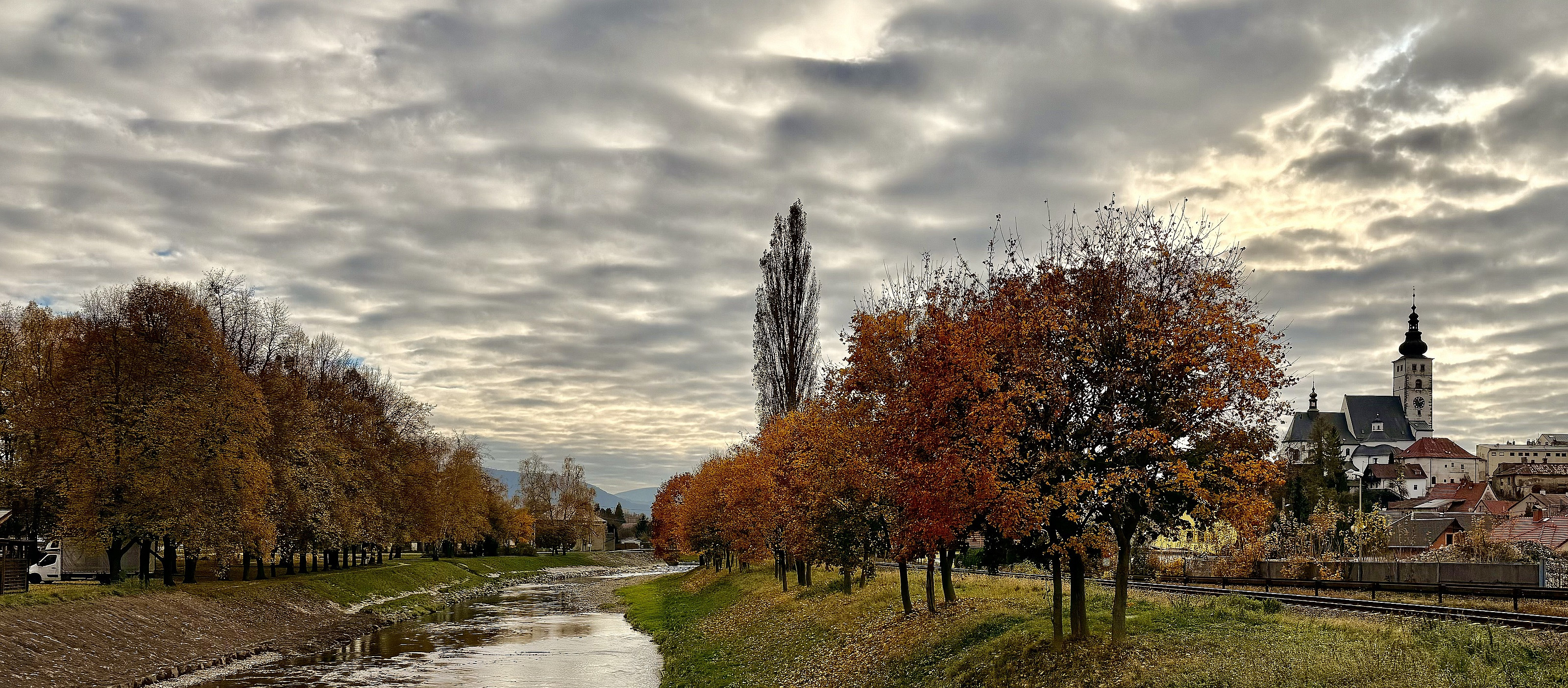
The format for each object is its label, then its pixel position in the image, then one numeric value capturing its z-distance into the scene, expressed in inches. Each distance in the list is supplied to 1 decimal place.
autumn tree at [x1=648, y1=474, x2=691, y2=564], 4252.0
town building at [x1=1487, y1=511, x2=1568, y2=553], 2714.1
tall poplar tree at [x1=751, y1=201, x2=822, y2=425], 2719.0
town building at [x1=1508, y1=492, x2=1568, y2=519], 4879.4
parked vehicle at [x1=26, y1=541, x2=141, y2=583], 2454.5
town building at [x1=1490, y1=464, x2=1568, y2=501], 7623.0
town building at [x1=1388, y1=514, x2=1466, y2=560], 3538.4
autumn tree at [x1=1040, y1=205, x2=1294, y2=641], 922.1
